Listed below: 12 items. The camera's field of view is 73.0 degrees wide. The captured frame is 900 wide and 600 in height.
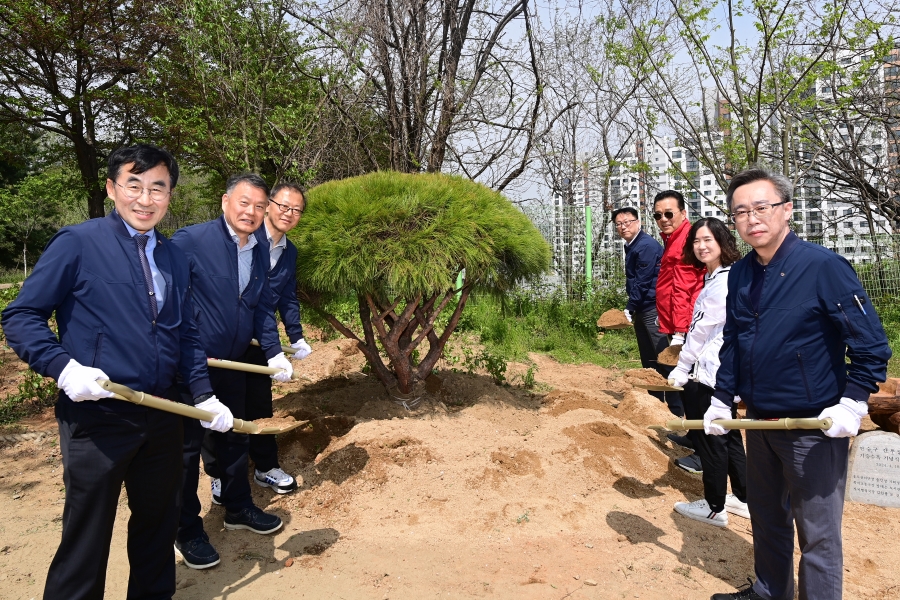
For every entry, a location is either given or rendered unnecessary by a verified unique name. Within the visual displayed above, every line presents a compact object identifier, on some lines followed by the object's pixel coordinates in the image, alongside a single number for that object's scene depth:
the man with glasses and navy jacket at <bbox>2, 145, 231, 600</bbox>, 2.07
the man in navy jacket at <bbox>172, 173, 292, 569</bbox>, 3.08
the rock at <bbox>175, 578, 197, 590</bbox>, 2.85
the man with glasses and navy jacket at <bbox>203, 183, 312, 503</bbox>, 3.61
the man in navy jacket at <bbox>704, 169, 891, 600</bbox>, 2.14
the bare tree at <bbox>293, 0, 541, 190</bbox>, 6.38
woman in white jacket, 3.26
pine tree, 4.01
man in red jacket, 4.29
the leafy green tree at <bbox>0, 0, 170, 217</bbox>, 11.40
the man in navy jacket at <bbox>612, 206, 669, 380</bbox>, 5.20
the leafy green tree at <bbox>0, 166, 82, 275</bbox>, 14.41
